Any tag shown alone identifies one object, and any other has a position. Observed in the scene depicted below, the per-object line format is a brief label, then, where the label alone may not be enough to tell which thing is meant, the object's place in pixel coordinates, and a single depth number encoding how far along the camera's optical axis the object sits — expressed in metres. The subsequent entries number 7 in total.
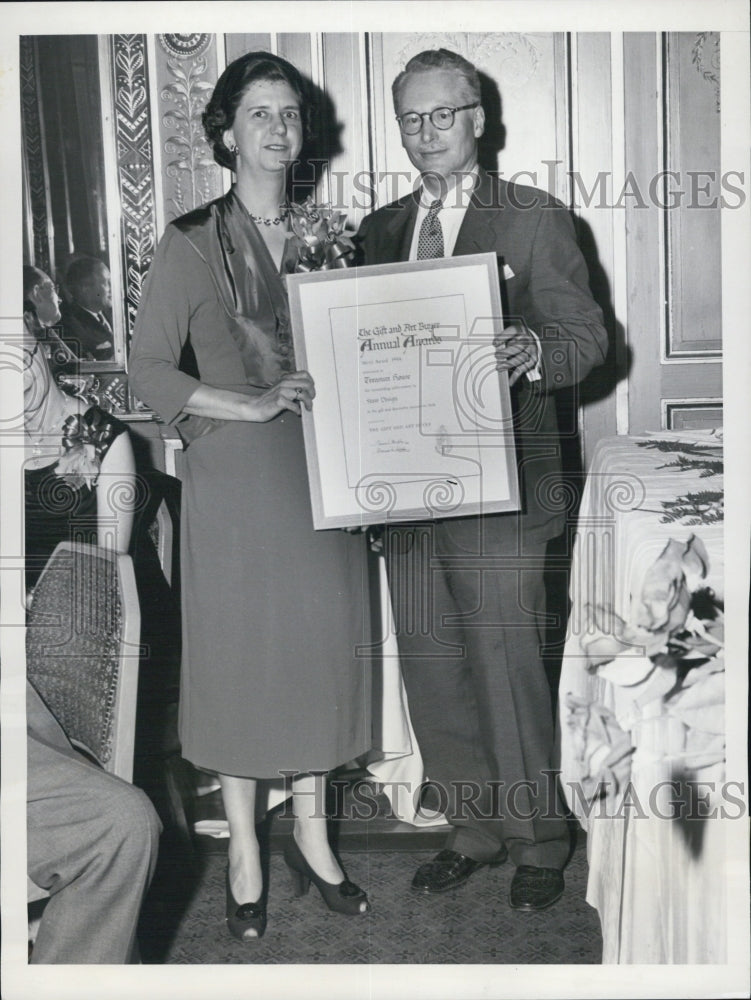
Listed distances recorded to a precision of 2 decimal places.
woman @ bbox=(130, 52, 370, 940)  2.14
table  1.89
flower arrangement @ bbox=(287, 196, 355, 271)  2.13
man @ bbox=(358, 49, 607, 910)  2.14
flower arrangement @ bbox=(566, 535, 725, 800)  1.87
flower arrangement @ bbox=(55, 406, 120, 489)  2.21
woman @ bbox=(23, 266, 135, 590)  2.20
